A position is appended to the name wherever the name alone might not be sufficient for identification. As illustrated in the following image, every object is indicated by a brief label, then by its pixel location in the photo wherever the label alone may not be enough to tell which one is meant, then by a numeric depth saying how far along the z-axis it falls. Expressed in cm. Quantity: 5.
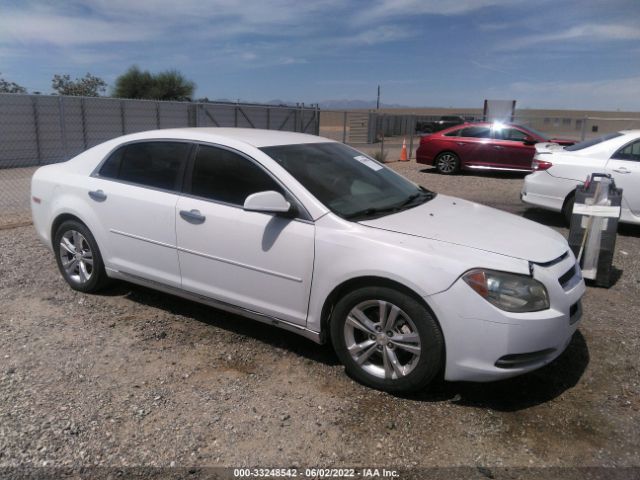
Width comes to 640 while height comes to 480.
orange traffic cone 1909
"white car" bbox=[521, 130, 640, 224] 747
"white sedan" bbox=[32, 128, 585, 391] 301
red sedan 1442
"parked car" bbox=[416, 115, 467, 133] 3738
